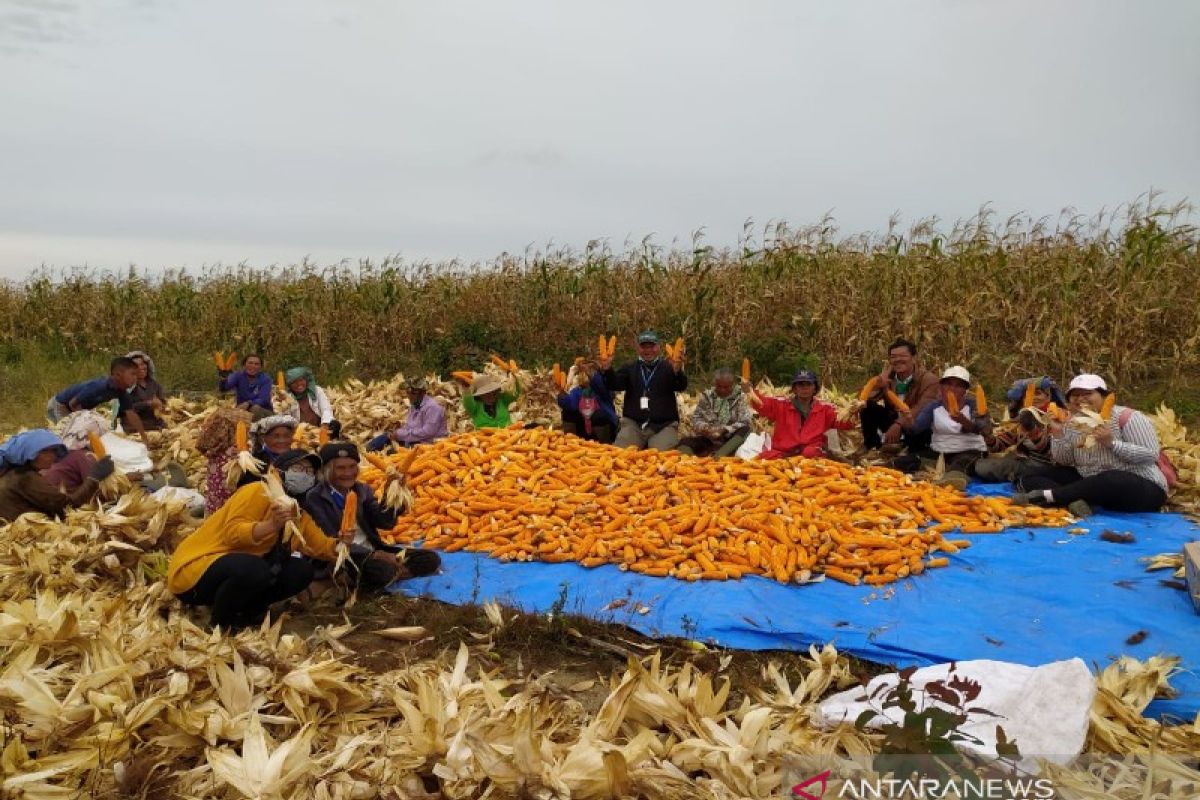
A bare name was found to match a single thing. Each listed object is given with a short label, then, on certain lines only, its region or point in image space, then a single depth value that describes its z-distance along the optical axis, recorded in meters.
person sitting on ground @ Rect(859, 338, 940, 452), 7.52
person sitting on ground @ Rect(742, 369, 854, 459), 7.41
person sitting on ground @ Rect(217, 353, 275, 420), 9.79
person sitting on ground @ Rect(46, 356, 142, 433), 8.26
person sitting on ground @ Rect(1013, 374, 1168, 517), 5.73
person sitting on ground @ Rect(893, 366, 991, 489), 7.13
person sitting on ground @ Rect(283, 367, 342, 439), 9.12
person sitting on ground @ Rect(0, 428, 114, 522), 5.66
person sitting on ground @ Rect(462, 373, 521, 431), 8.51
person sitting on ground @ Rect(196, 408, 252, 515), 5.15
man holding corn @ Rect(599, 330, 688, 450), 8.39
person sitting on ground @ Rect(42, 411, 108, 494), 5.86
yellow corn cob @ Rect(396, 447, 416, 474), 6.20
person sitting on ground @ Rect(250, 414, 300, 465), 5.05
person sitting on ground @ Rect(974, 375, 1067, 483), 6.75
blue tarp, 3.99
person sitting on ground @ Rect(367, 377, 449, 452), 8.33
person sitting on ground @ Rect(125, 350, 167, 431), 9.13
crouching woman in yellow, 4.32
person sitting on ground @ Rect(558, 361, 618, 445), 8.58
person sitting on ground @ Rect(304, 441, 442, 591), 4.85
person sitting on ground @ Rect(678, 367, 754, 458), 8.06
